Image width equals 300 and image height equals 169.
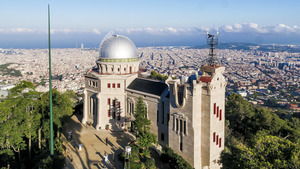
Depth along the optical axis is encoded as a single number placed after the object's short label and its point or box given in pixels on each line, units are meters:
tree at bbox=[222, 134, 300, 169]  17.89
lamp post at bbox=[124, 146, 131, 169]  23.35
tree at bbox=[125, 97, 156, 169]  25.42
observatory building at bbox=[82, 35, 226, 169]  28.42
